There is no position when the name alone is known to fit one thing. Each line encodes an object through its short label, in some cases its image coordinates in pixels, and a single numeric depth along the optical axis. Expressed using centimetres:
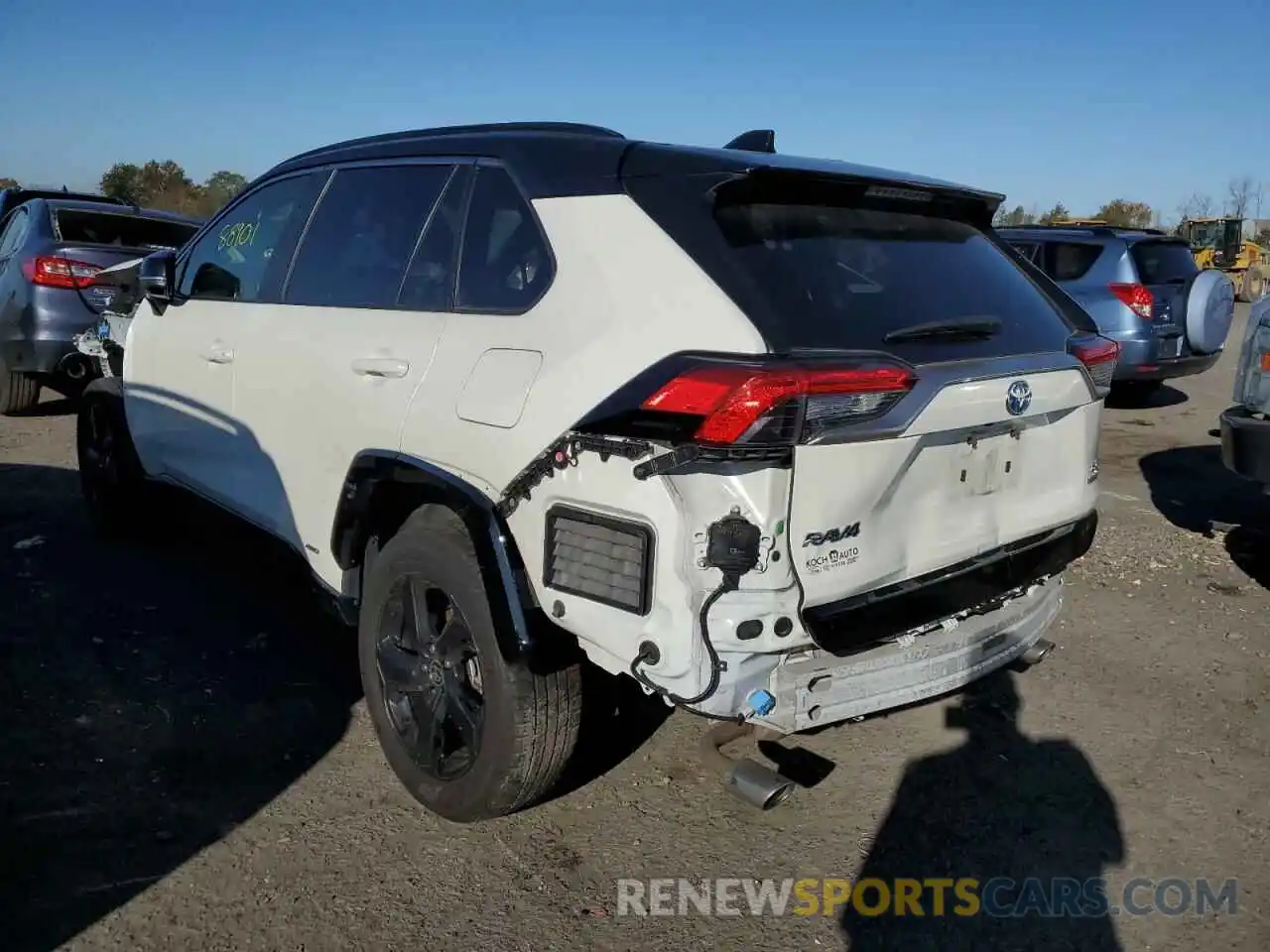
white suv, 227
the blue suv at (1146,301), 936
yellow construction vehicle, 2805
